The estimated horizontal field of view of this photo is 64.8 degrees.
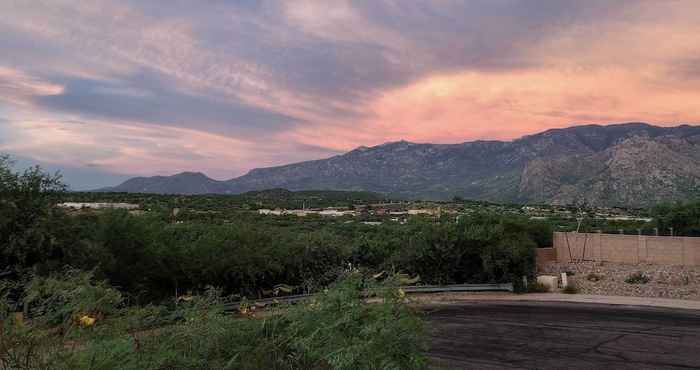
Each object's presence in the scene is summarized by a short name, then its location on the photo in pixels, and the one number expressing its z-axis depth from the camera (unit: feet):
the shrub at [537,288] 89.56
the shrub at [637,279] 92.22
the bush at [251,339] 17.71
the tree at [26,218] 58.18
